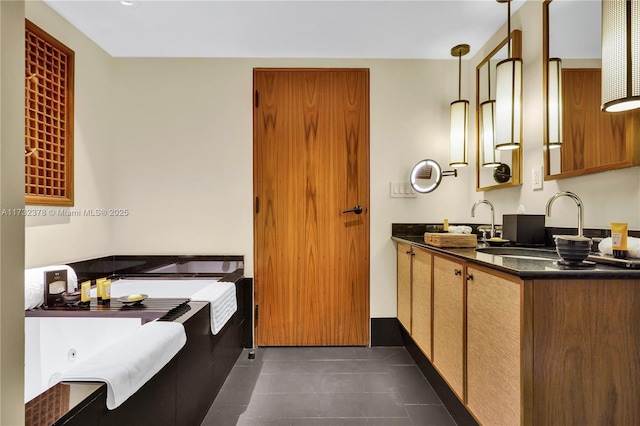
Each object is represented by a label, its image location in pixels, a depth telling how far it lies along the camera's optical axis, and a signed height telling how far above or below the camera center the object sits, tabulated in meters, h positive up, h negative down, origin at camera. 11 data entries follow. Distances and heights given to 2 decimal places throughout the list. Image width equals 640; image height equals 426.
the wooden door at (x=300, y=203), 2.65 +0.07
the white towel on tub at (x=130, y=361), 0.93 -0.46
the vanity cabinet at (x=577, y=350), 1.00 -0.42
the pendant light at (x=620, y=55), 1.05 +0.51
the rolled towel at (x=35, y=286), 1.69 -0.37
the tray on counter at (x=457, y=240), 1.75 -0.15
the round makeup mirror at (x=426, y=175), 2.64 +0.29
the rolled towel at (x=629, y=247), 1.11 -0.12
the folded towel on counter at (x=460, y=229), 2.33 -0.12
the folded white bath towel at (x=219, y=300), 1.83 -0.51
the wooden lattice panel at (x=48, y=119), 1.84 +0.56
